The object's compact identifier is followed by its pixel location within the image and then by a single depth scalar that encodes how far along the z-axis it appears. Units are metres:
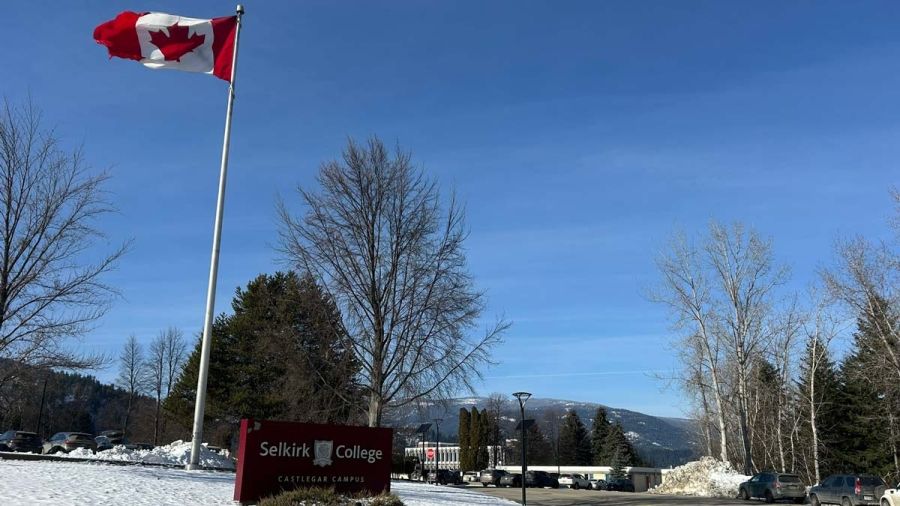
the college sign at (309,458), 13.20
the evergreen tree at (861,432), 52.69
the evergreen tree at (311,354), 24.61
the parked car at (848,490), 26.66
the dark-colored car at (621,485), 62.28
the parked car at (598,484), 64.94
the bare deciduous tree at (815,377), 45.06
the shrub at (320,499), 12.58
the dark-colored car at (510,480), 56.74
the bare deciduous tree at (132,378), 77.00
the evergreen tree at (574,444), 109.56
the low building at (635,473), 75.78
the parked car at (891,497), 23.75
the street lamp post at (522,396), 28.80
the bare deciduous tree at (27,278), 20.19
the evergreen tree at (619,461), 82.01
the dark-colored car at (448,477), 54.75
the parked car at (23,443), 35.16
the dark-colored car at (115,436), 54.04
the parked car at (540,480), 57.29
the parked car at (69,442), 35.69
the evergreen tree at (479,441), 103.38
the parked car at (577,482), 60.91
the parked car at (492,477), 57.94
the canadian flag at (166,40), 18.06
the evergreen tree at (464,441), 104.62
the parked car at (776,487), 32.41
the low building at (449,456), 115.69
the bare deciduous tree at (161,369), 74.50
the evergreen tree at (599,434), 104.75
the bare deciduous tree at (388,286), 24.36
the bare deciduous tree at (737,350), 42.23
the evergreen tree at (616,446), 97.12
